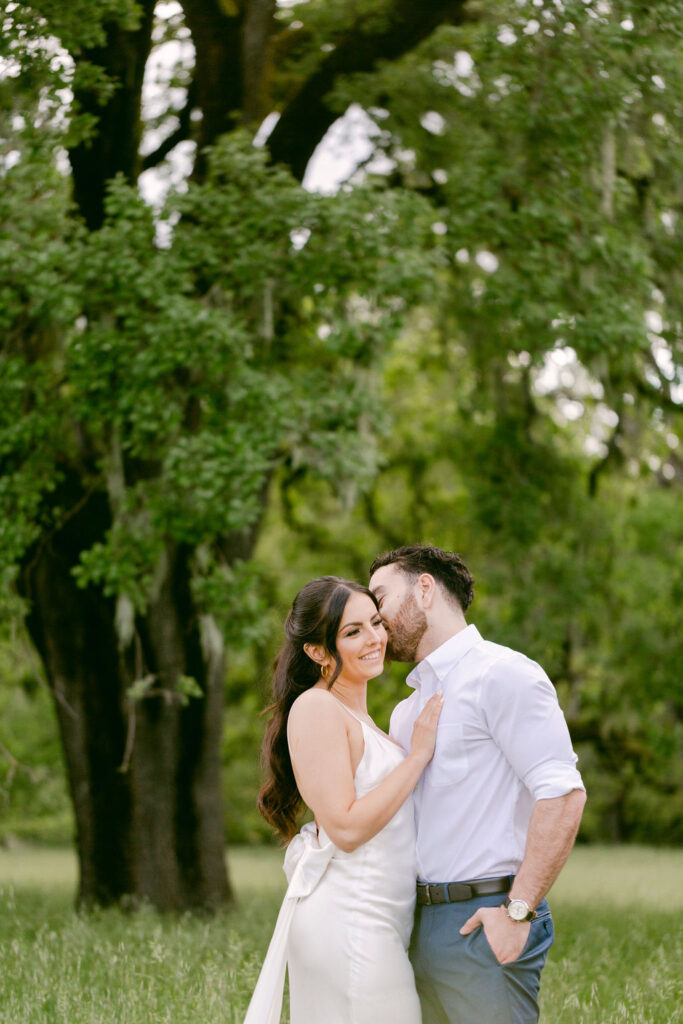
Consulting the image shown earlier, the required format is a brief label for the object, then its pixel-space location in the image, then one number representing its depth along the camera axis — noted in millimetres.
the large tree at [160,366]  8062
